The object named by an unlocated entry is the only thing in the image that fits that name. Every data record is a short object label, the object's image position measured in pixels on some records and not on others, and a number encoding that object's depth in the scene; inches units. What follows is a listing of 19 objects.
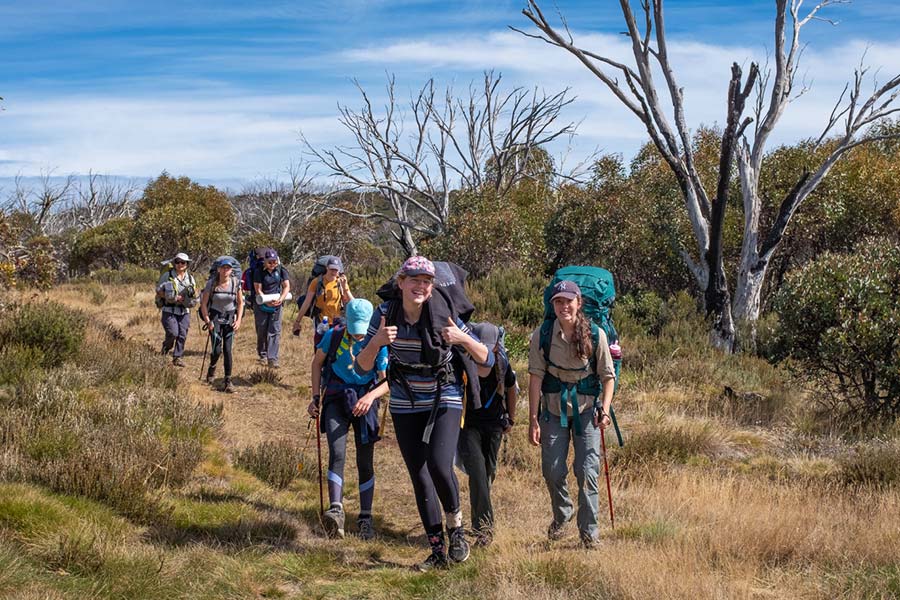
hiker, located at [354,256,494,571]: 185.2
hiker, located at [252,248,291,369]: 465.4
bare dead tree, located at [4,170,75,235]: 2807.6
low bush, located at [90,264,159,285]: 1114.7
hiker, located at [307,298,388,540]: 234.1
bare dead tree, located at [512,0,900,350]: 658.2
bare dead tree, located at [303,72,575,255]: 1280.8
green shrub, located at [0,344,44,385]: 355.3
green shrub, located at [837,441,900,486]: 274.1
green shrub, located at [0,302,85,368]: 406.3
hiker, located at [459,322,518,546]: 214.1
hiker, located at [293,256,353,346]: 394.6
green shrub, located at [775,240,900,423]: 366.0
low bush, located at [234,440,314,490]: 285.1
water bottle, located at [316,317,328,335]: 365.5
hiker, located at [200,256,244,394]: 427.8
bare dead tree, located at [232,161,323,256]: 2516.0
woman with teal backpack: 203.6
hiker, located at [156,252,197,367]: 463.2
